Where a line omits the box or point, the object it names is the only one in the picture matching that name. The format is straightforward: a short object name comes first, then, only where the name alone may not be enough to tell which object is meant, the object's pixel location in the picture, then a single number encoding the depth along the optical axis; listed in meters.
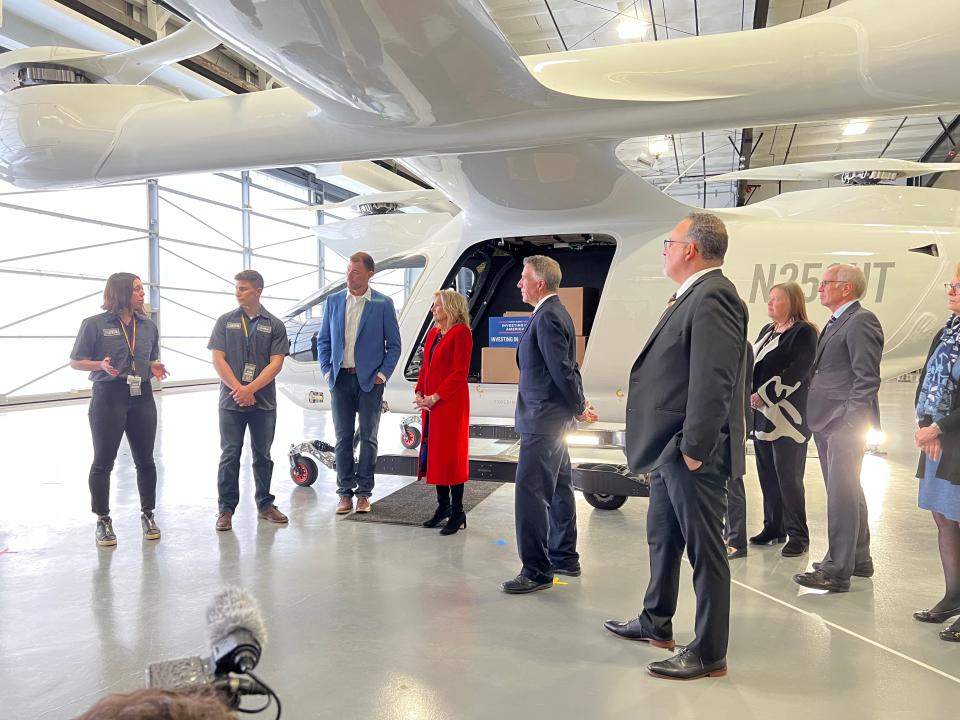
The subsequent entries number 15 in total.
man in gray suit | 3.24
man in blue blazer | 4.65
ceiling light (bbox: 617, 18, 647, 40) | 10.23
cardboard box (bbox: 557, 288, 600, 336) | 5.47
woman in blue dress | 2.70
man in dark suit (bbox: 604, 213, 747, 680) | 2.32
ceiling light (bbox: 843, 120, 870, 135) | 14.84
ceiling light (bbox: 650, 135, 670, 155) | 15.49
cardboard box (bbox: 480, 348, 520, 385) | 5.46
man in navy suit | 3.18
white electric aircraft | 2.81
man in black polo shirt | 4.23
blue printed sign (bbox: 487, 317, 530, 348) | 5.54
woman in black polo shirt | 3.84
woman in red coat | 4.00
